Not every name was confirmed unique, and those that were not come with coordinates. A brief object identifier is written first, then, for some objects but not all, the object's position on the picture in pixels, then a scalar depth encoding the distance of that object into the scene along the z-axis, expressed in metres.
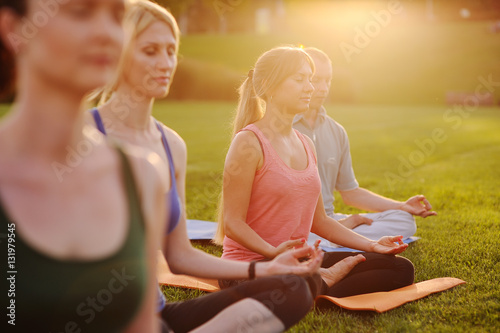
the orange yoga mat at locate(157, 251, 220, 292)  4.25
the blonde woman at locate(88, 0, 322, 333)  2.32
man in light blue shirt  5.09
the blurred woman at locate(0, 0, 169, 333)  1.13
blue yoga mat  5.08
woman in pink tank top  3.52
